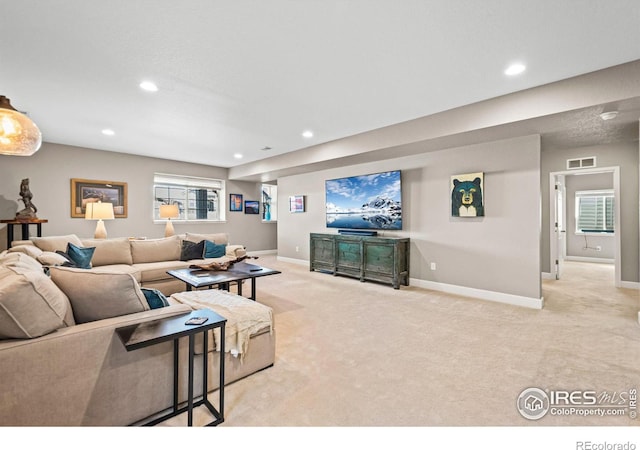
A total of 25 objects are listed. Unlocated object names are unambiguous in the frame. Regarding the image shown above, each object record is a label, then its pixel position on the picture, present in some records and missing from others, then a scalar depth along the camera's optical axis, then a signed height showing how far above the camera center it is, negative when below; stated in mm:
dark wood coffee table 3158 -571
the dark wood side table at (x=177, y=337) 1371 -520
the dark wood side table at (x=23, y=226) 4508 -2
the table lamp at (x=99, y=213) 5020 +218
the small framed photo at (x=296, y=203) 7020 +545
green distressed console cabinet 4789 -556
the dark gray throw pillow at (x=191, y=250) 4836 -401
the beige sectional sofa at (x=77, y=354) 1298 -611
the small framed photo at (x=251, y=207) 8539 +559
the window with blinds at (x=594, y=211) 7047 +350
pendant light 2072 +672
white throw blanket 2014 -644
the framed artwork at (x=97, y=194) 5719 +633
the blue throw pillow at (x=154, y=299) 1841 -454
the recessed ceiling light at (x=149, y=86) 3055 +1471
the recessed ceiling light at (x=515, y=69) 2662 +1439
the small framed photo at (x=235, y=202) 8211 +665
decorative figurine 4684 +415
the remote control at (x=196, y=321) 1556 -509
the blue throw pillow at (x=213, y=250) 4848 -396
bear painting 4188 +444
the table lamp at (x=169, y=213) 5688 +250
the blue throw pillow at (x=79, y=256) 3649 -372
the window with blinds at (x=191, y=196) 7020 +762
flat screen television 5125 +454
